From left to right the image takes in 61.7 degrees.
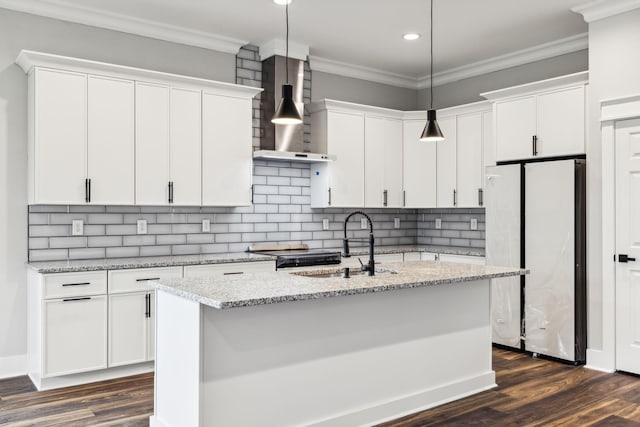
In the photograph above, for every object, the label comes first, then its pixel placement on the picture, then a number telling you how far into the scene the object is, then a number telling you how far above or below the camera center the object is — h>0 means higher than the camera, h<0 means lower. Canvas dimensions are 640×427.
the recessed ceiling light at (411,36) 4.98 +1.69
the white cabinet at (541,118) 4.48 +0.87
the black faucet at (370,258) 3.30 -0.26
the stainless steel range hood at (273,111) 5.16 +1.00
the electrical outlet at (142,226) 4.64 -0.09
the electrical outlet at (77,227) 4.33 -0.09
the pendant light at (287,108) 3.34 +0.68
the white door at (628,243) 4.06 -0.20
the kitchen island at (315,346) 2.62 -0.73
